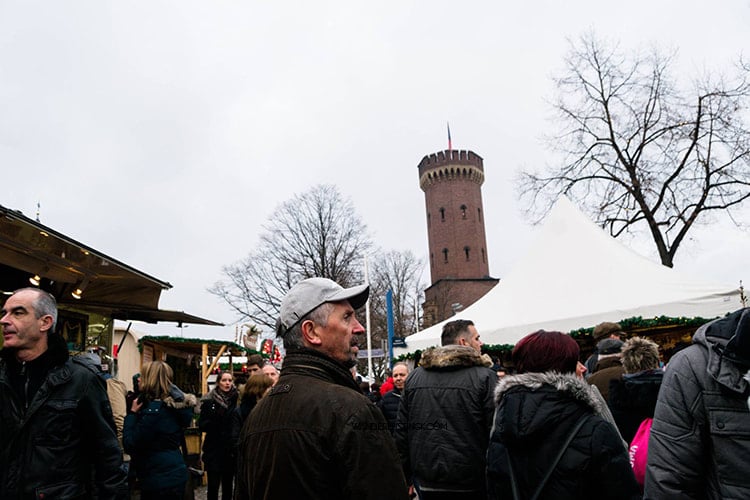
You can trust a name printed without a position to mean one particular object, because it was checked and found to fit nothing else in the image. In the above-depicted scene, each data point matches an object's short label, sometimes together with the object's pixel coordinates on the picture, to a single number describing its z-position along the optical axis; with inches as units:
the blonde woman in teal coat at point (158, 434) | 171.0
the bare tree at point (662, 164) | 623.5
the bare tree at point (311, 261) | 1141.7
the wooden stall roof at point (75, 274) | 174.4
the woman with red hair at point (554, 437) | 83.3
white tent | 322.7
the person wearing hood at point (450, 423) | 139.9
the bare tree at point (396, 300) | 1544.0
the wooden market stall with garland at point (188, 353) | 507.8
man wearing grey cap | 61.0
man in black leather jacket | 103.0
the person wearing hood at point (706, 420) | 75.9
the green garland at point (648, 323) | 321.0
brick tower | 1973.4
